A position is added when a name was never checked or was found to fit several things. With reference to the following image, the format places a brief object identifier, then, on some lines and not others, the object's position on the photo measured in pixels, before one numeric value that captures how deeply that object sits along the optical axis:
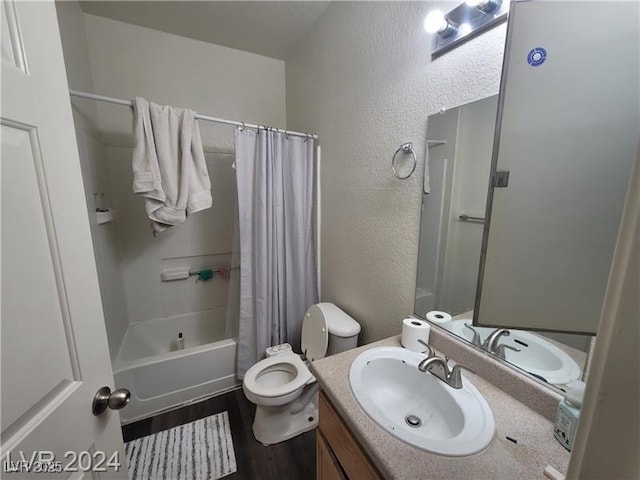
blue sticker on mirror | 0.55
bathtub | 1.63
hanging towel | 1.40
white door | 0.44
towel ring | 1.15
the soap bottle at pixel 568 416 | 0.64
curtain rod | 1.26
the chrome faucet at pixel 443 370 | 0.85
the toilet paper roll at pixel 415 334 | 1.05
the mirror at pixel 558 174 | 0.52
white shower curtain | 1.71
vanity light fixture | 0.82
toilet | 1.42
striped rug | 1.33
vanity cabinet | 0.73
